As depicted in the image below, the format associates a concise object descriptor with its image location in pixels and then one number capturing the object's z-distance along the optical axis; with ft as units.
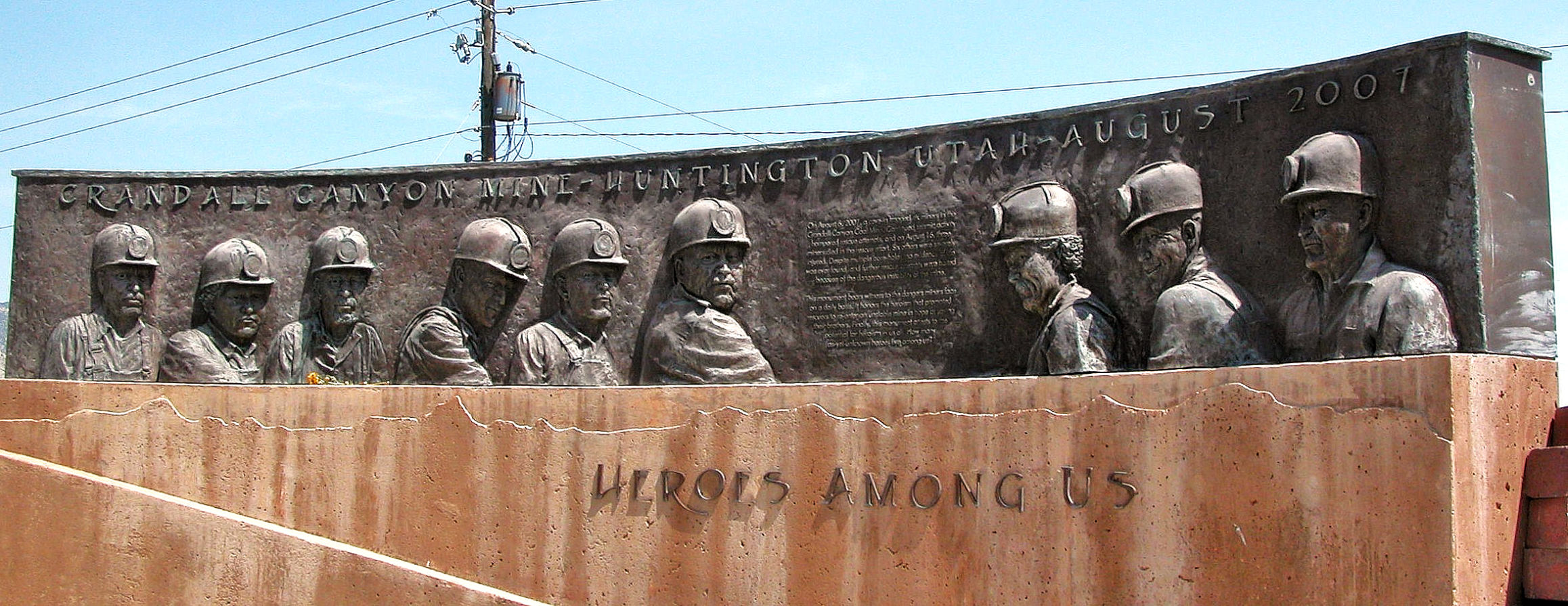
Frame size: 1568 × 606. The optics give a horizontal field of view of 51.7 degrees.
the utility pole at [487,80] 71.05
